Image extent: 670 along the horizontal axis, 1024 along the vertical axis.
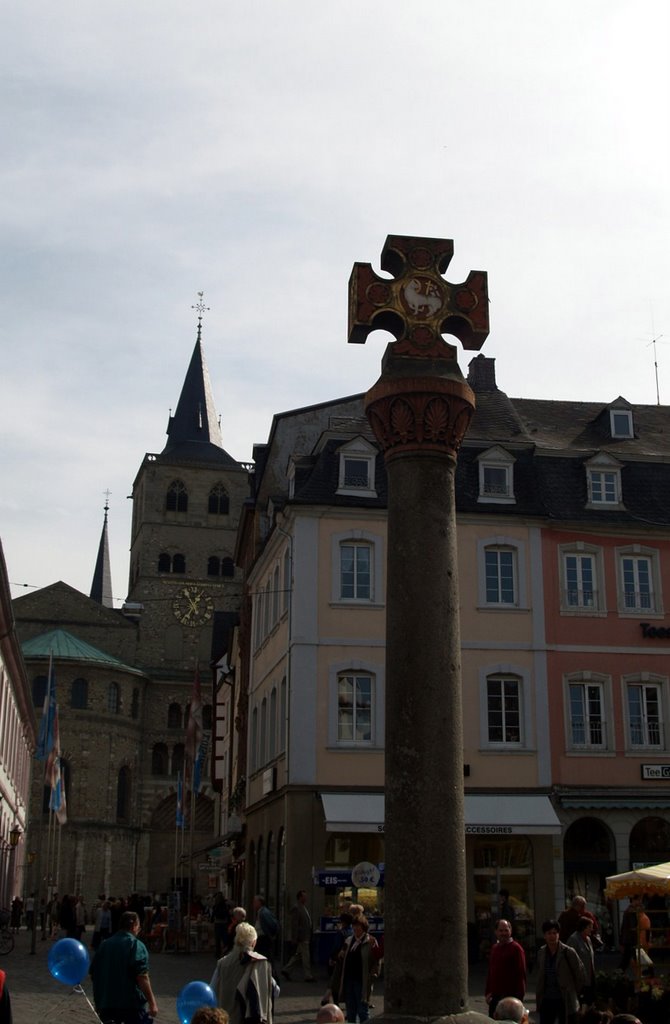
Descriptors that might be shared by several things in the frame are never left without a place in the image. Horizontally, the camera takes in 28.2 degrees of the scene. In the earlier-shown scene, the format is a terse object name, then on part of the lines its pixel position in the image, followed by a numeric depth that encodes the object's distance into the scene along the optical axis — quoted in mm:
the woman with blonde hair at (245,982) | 9961
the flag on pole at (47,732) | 39438
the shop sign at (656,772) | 29859
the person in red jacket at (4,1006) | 8750
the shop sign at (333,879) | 27625
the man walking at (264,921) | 22156
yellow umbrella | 16875
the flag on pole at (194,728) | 33125
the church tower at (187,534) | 90312
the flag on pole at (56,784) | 39312
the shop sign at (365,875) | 23406
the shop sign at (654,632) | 30909
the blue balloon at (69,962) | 13125
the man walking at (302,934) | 24859
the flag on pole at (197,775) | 34681
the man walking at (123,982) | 10023
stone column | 9789
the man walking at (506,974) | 12359
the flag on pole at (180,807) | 38656
